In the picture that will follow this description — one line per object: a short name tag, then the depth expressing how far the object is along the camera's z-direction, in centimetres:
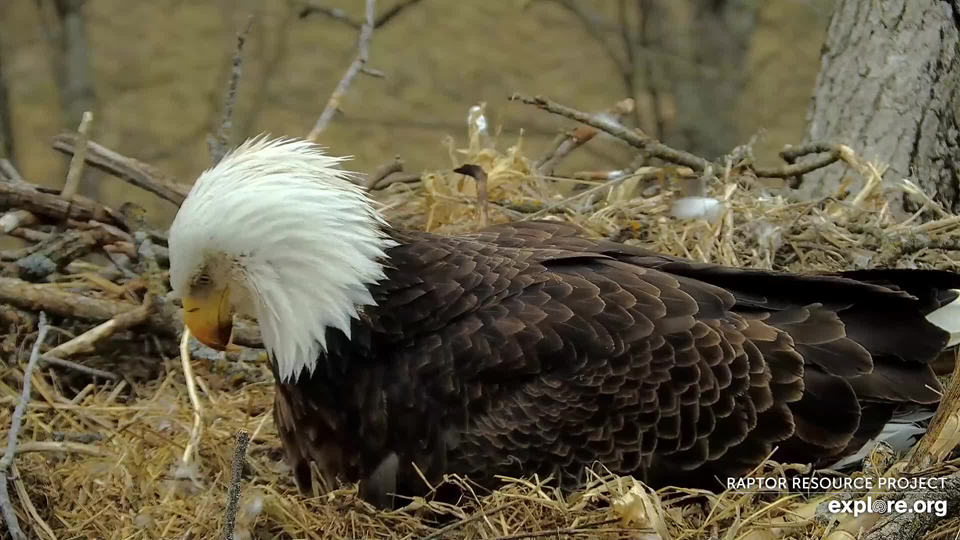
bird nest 357
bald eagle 378
